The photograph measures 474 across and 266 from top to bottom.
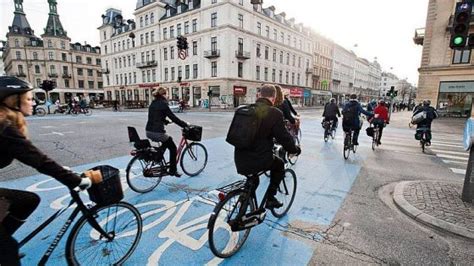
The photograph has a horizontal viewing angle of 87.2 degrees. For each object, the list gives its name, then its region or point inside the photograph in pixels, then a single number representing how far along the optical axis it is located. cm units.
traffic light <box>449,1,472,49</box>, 579
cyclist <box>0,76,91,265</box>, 178
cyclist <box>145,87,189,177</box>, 488
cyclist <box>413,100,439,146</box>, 910
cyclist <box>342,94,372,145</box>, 756
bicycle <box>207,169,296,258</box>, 281
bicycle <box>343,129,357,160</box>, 758
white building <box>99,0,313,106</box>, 3925
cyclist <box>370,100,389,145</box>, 918
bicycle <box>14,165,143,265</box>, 222
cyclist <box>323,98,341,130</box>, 1031
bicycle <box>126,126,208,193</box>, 475
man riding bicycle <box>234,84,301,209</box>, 282
